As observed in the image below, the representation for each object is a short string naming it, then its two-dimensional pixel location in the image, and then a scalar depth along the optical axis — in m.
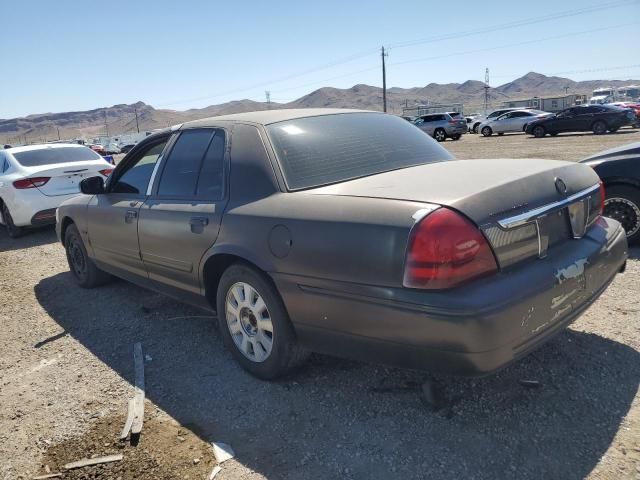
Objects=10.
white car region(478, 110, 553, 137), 29.95
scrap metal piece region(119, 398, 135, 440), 2.91
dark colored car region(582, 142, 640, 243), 5.22
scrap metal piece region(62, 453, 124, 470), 2.71
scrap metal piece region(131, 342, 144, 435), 2.95
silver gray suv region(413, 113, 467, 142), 30.61
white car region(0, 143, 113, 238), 8.15
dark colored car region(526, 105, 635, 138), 23.03
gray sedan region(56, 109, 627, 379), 2.38
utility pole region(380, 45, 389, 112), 66.03
